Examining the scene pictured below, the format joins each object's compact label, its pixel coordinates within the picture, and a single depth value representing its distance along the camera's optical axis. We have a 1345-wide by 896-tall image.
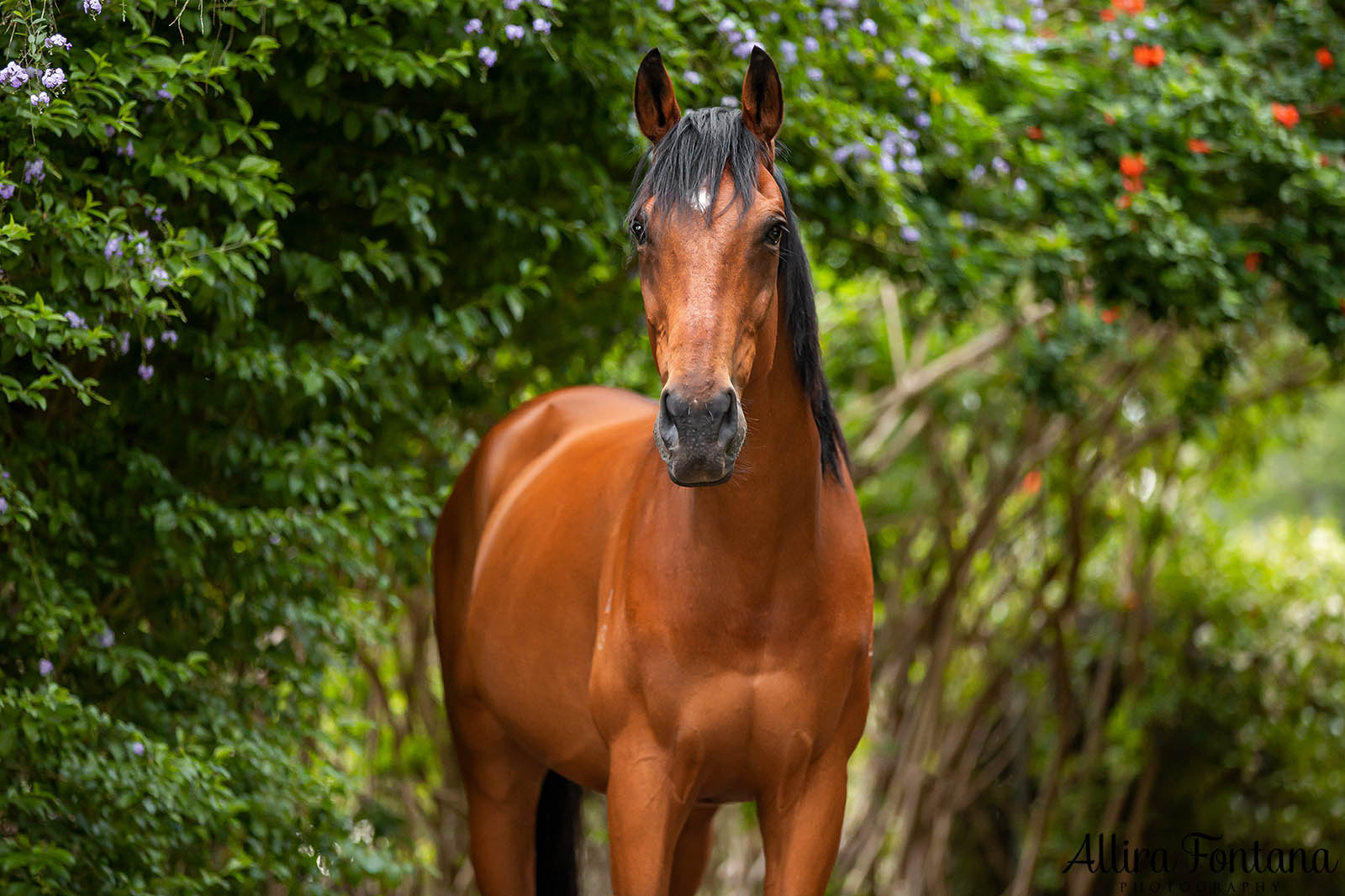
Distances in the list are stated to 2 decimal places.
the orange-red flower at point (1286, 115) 9.27
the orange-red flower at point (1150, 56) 9.63
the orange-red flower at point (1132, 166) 9.26
